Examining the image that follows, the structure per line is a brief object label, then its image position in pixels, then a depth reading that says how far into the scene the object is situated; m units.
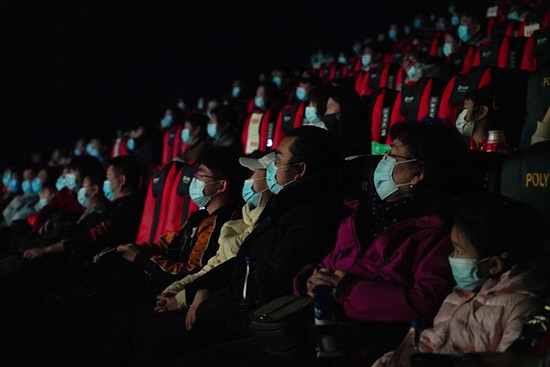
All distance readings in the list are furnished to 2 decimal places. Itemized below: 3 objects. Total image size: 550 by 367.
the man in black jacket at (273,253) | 2.38
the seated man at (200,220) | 3.10
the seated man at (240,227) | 2.84
